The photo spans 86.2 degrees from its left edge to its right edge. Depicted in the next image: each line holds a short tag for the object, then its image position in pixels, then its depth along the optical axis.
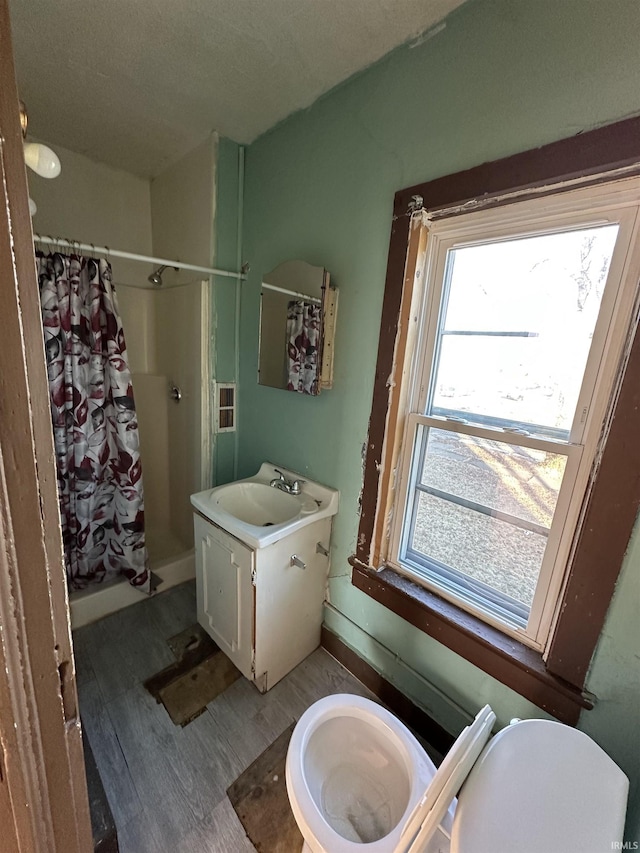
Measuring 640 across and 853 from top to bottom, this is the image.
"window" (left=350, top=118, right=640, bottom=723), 0.85
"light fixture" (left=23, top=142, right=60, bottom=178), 0.88
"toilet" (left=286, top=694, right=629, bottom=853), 0.60
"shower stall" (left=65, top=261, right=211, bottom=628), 1.79
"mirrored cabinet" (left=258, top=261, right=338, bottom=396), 1.37
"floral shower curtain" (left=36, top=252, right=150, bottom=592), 1.48
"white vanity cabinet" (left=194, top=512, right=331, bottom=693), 1.31
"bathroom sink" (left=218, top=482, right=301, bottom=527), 1.59
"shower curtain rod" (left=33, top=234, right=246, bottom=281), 1.35
